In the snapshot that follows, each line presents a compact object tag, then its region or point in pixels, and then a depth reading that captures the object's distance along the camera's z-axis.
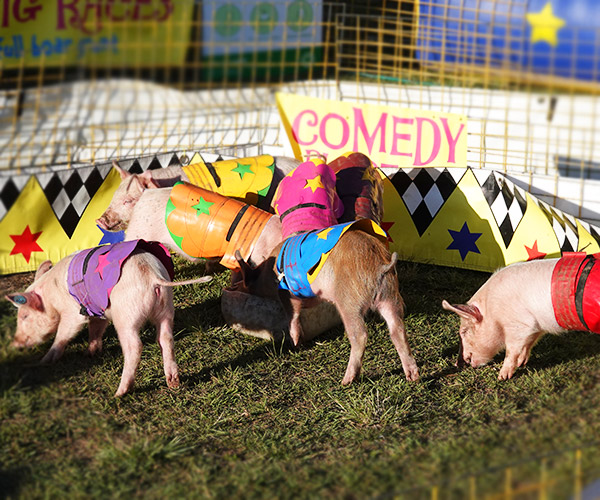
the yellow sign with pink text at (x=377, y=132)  7.16
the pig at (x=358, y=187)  5.82
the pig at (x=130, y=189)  6.04
